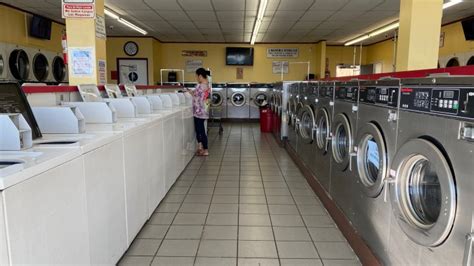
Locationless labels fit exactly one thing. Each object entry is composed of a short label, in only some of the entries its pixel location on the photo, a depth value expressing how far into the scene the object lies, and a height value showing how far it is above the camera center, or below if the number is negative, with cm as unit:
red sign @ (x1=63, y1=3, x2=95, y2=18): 448 +99
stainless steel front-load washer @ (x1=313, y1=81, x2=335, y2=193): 360 -47
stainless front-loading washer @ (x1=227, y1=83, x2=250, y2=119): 1197 -20
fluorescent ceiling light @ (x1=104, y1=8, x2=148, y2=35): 819 +178
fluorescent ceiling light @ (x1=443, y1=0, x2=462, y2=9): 673 +178
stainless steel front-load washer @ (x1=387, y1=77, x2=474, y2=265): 143 -39
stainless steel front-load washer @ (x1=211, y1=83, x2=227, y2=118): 1180 -23
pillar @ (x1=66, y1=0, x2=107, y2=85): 469 +65
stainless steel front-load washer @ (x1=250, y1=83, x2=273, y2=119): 1189 -18
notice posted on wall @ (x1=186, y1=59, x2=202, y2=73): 1359 +95
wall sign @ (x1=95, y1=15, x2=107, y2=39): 479 +86
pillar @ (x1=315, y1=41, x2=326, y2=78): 1280 +122
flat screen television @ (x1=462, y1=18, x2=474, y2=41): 816 +154
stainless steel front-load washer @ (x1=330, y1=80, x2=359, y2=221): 282 -47
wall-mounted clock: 1247 +145
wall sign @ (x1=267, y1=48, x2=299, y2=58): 1365 +151
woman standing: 613 -19
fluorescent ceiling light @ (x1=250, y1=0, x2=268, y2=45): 717 +179
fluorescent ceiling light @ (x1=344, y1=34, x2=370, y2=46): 1164 +186
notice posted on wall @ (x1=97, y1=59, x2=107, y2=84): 493 +24
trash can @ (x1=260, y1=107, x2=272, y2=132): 946 -79
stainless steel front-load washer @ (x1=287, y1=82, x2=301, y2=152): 586 -41
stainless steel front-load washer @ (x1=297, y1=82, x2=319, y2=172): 442 -46
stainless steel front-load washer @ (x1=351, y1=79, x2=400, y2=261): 215 -45
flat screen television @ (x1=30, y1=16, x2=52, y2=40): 860 +151
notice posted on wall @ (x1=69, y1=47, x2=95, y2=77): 475 +37
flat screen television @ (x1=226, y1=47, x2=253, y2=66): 1354 +133
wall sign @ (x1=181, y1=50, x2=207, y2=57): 1355 +142
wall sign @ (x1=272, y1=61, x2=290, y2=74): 1373 +94
